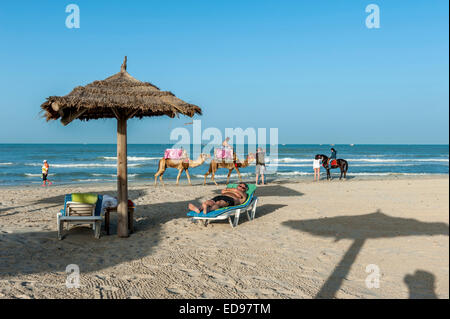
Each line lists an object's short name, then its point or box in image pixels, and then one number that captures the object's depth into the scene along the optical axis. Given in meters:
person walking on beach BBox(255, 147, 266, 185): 17.14
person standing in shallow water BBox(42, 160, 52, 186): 18.70
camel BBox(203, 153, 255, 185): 17.64
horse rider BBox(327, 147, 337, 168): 21.99
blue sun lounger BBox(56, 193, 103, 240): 7.38
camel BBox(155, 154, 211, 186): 17.16
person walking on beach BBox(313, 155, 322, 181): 21.17
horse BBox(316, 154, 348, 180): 21.45
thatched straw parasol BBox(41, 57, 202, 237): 6.66
